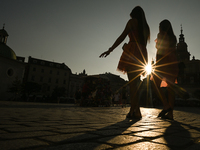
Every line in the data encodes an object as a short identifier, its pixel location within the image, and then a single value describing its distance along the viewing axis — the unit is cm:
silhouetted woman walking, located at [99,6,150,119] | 385
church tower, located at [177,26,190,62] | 5962
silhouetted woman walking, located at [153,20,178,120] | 413
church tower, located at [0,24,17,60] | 3969
